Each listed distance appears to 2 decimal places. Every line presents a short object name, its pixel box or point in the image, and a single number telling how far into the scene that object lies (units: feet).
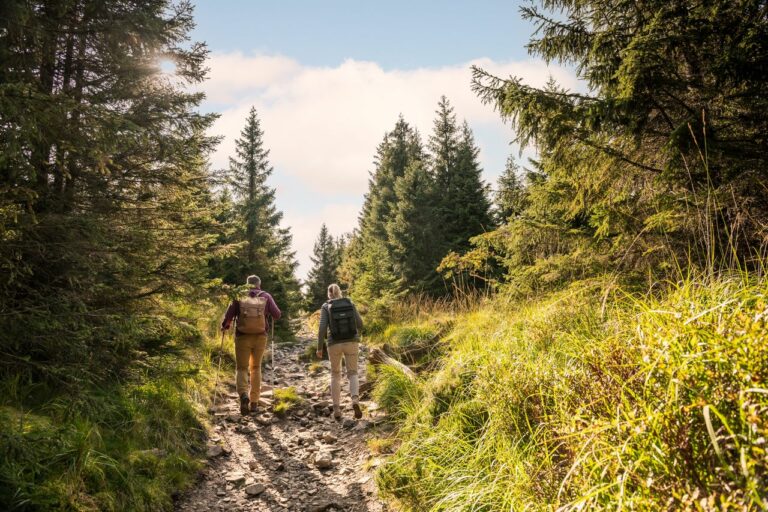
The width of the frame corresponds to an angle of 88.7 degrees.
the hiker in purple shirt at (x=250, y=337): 25.21
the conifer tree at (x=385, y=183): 106.93
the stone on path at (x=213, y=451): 18.47
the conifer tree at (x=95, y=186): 13.38
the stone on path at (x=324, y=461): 17.46
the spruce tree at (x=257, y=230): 65.10
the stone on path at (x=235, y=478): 16.44
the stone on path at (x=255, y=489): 15.56
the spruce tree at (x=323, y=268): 145.99
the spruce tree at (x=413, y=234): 85.25
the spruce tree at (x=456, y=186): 93.79
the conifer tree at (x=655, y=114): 13.48
